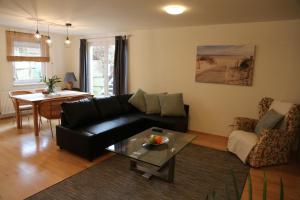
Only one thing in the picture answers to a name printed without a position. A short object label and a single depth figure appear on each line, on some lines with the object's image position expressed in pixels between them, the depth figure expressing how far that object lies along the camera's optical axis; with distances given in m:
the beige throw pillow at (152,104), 4.50
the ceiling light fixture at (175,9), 2.92
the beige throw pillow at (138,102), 4.64
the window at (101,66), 5.81
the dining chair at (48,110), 3.99
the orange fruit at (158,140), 2.69
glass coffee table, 2.39
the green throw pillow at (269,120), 3.18
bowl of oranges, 2.69
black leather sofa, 3.17
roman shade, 5.15
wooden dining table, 4.04
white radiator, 5.15
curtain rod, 5.71
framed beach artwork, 3.95
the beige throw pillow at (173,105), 4.32
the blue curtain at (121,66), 5.34
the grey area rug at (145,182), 2.38
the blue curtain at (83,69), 6.12
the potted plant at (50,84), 4.52
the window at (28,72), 5.48
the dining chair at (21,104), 4.53
